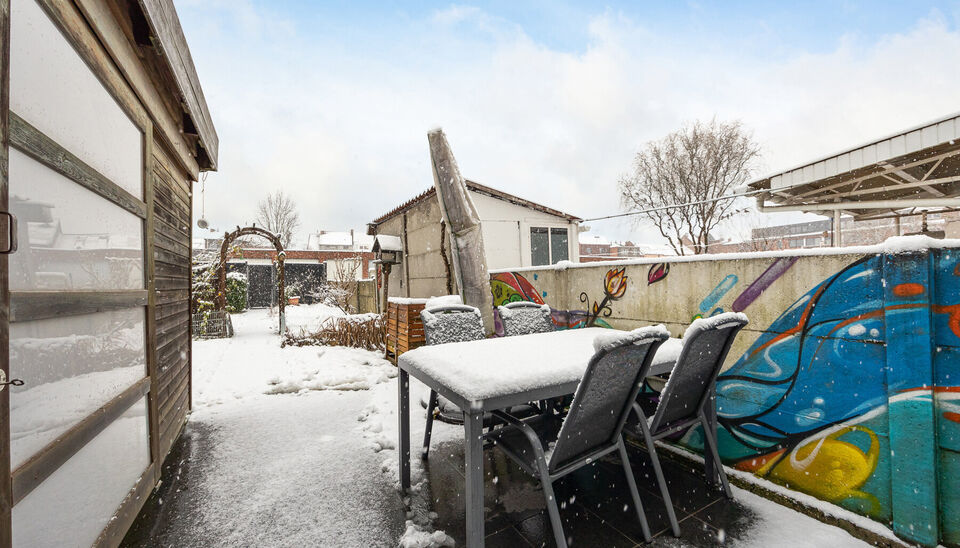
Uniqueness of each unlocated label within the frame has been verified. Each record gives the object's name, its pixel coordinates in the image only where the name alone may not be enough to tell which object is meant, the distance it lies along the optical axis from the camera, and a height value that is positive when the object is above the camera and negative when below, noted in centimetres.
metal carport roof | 390 +123
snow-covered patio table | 169 -53
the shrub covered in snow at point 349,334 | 747 -117
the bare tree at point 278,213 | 2459 +454
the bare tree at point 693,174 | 1377 +382
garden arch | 920 +62
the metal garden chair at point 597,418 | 162 -71
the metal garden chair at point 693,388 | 197 -69
